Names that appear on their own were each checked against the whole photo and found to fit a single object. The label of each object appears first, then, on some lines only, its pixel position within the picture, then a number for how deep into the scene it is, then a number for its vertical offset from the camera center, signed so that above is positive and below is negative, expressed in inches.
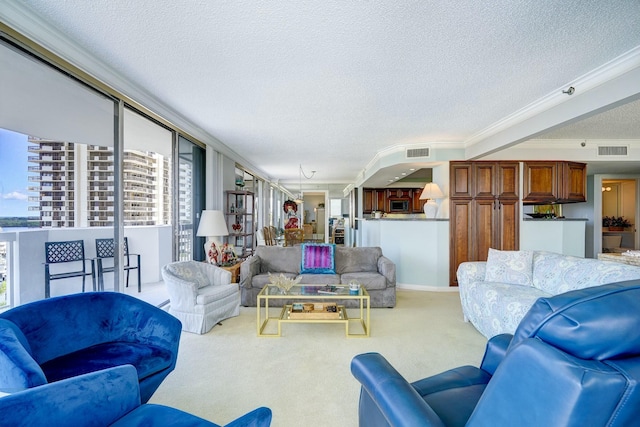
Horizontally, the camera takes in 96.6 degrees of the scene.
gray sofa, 151.5 -33.0
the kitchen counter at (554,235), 185.0 -13.9
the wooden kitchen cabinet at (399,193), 375.2 +27.8
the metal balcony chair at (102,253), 130.6 -18.1
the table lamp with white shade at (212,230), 166.7 -9.4
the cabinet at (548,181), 189.8 +22.1
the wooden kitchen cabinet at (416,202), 366.0 +15.3
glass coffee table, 114.6 -40.6
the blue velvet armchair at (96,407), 37.3 -28.0
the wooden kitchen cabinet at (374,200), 379.9 +18.7
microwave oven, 375.2 +10.6
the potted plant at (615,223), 266.7 -8.5
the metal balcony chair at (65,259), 106.5 -18.3
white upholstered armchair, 119.3 -36.5
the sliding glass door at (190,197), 166.2 +10.6
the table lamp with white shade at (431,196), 189.8 +12.0
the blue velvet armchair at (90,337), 55.6 -28.2
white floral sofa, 95.1 -27.0
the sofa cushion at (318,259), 165.8 -26.5
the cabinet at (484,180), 191.5 +23.0
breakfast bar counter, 190.4 -24.8
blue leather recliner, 25.2 -14.4
